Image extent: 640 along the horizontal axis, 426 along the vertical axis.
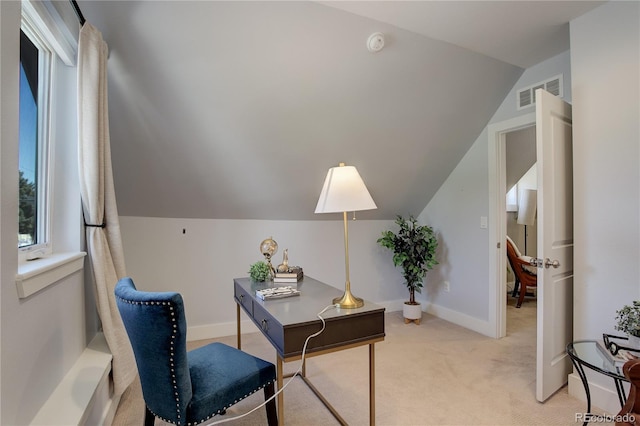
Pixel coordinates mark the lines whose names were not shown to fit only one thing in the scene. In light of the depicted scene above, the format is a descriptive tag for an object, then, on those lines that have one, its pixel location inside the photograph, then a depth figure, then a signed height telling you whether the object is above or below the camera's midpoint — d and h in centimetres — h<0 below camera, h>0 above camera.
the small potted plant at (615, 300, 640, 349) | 157 -56
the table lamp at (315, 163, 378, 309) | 163 +9
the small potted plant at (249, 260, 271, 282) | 218 -39
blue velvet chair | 117 -65
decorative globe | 231 -24
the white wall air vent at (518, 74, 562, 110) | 263 +103
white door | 204 -20
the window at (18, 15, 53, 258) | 146 +36
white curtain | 169 +11
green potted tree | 354 -45
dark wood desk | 141 -52
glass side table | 149 -73
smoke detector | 215 +115
